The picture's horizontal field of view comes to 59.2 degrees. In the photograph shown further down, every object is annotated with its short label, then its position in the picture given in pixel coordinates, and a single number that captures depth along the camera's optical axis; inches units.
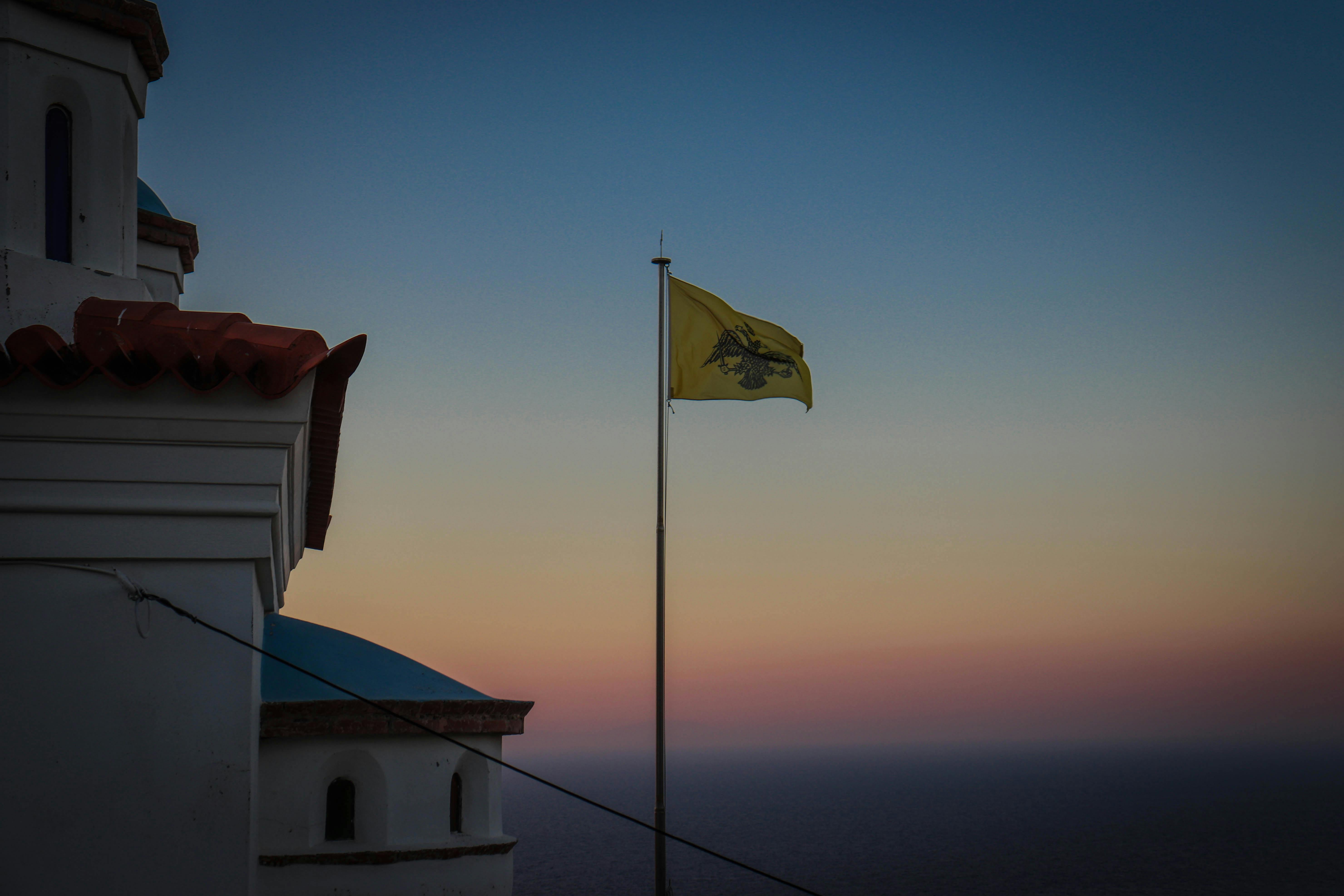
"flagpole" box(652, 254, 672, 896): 524.4
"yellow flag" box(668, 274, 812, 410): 593.0
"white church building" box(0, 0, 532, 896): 288.8
